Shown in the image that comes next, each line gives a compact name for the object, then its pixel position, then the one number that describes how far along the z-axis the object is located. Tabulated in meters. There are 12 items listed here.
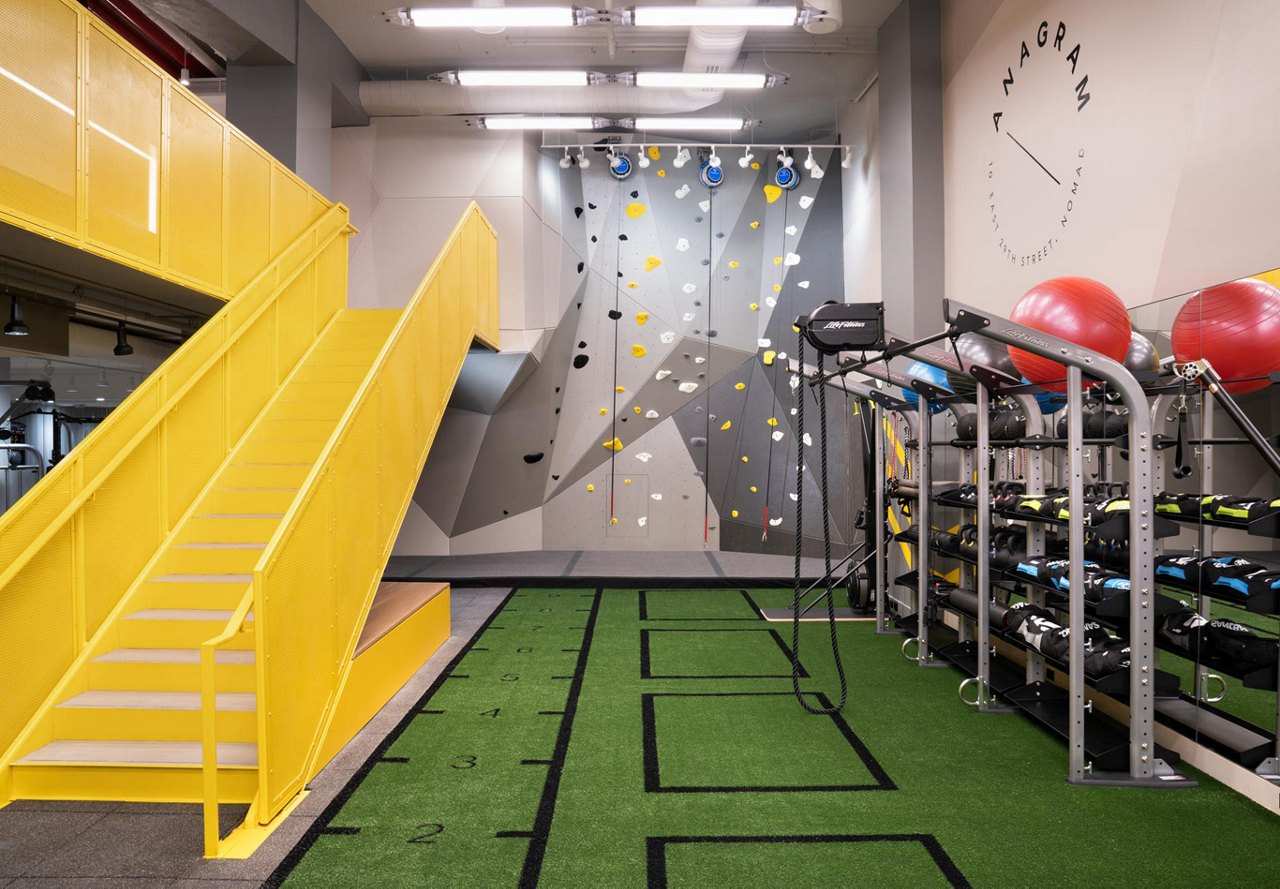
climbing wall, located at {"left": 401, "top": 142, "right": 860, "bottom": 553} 9.34
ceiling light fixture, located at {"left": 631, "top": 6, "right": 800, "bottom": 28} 6.13
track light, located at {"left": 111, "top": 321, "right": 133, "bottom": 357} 6.61
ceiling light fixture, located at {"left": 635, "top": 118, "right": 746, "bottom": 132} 8.03
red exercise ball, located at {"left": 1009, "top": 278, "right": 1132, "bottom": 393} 3.39
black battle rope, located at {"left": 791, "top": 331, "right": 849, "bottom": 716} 3.70
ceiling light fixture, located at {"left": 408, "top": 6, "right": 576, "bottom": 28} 6.18
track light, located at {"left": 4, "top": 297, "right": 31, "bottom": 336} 5.48
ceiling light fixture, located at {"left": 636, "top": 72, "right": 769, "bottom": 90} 7.12
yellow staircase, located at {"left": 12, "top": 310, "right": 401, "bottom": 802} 3.07
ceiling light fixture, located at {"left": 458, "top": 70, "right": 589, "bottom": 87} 7.20
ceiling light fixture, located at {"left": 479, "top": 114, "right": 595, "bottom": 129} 8.31
